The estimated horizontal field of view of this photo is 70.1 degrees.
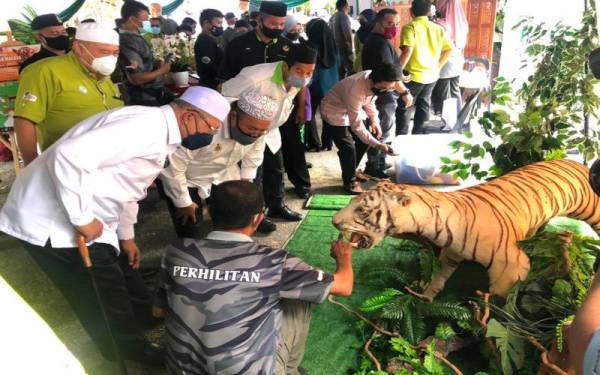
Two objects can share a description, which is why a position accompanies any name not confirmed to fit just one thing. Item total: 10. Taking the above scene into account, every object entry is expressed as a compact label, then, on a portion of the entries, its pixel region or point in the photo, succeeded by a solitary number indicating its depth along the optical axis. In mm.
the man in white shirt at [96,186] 1676
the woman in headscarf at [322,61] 5574
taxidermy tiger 2176
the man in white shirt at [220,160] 2539
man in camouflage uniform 1571
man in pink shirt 3941
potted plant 5578
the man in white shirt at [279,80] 3104
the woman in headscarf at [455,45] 5758
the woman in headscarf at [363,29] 6488
